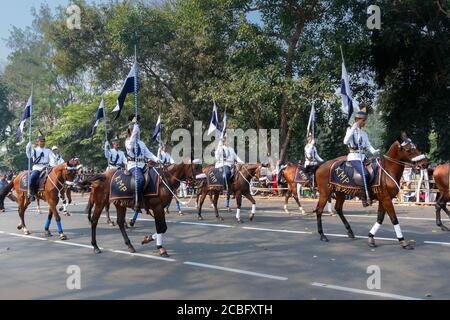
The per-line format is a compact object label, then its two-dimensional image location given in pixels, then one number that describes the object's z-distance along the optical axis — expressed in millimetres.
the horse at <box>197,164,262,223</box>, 15545
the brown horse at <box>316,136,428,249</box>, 10258
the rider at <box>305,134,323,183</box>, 17184
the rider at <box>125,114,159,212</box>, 10352
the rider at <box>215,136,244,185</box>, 16500
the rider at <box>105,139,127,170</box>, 15211
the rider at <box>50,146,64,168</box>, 14148
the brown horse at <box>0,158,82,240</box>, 12930
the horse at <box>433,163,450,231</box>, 13094
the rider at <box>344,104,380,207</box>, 11234
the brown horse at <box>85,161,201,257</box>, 10008
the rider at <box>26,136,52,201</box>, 13773
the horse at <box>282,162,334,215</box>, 17688
